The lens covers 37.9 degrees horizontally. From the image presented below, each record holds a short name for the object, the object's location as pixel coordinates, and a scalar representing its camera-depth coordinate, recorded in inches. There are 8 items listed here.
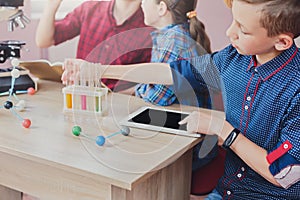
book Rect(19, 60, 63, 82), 64.2
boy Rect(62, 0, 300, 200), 41.7
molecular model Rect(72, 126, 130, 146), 42.6
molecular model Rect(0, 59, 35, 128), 49.2
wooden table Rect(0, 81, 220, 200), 38.0
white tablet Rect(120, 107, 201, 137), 47.0
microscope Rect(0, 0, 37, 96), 60.3
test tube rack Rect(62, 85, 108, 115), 50.3
